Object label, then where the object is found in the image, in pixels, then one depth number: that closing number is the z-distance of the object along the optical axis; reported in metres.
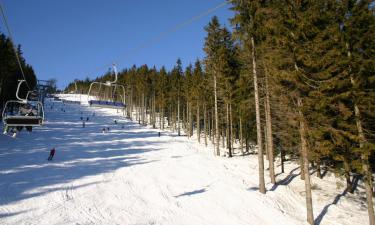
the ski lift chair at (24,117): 18.48
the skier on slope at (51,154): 21.10
